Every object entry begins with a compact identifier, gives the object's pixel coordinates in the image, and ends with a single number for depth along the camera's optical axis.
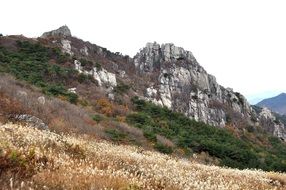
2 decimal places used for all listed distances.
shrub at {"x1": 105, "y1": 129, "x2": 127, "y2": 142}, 32.03
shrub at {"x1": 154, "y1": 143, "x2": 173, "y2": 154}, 34.94
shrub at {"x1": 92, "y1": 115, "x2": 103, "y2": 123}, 36.78
